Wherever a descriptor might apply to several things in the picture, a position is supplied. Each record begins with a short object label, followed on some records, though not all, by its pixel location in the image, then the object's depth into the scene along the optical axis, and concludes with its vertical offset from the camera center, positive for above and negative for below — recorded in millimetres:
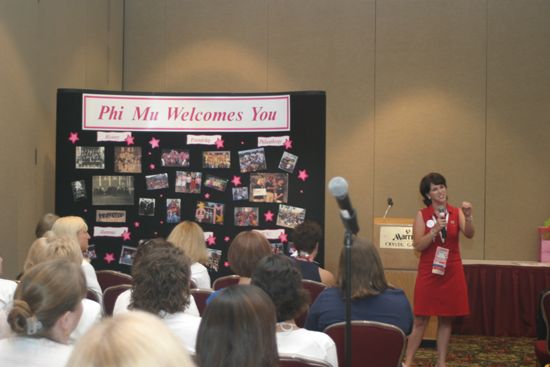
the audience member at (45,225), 5023 -328
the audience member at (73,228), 4750 -334
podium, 6312 -617
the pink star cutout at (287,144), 6676 +345
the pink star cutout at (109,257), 6664 -723
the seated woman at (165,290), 2967 -470
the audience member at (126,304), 3417 -597
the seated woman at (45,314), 2143 -423
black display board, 6582 +11
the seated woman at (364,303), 3344 -562
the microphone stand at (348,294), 2775 -431
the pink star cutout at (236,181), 6754 -4
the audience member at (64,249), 3604 -361
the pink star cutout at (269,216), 6707 -324
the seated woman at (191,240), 4840 -407
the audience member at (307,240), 4875 -398
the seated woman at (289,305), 2604 -481
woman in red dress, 5297 -576
